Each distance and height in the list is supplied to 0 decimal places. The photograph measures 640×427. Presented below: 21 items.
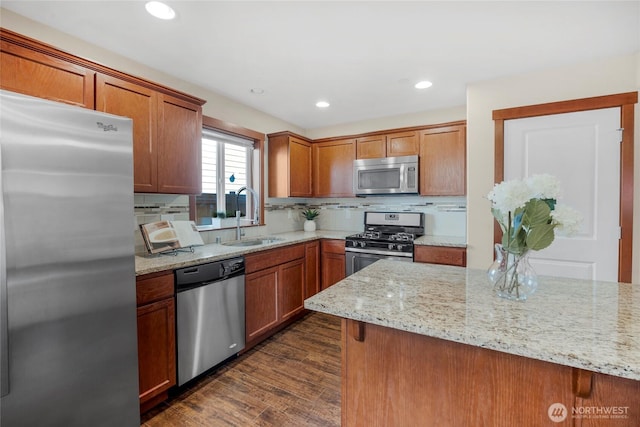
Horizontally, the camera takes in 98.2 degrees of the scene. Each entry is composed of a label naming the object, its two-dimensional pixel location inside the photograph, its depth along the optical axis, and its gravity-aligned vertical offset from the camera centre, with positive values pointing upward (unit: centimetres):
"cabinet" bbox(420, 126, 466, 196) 308 +53
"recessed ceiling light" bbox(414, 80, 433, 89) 260 +118
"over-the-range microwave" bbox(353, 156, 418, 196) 328 +40
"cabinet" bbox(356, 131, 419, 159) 334 +79
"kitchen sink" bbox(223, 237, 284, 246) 287 -36
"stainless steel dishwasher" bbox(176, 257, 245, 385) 190 -79
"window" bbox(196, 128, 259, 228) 290 +34
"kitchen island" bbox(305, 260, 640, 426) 79 -50
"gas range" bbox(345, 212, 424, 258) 303 -31
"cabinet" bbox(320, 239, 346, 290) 338 -66
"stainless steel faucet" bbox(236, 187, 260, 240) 300 -2
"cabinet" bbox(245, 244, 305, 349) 247 -80
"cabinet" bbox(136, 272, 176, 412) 167 -80
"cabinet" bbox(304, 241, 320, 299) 324 -72
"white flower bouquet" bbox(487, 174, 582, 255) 97 -2
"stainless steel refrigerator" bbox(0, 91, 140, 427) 111 -26
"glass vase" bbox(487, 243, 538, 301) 110 -28
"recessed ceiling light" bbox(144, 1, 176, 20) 156 +116
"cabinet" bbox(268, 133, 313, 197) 351 +57
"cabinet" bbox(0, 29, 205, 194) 147 +71
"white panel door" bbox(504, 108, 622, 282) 218 +28
